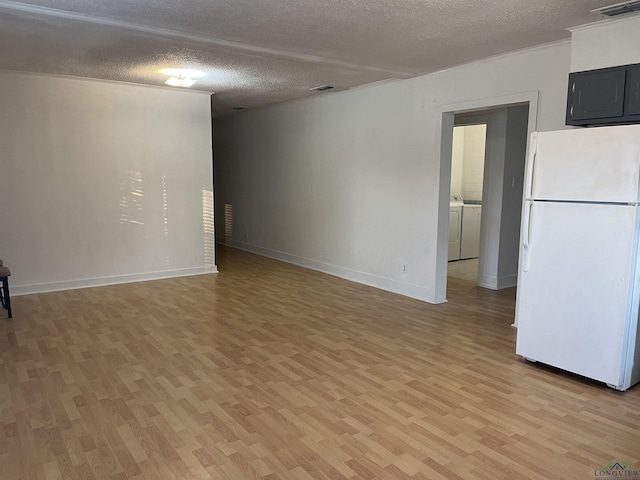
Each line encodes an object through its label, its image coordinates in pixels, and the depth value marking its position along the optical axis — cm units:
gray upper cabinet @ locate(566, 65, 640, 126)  309
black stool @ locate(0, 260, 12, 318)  429
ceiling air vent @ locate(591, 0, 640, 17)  294
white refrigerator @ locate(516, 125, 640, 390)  291
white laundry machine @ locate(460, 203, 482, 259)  751
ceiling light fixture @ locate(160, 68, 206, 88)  496
